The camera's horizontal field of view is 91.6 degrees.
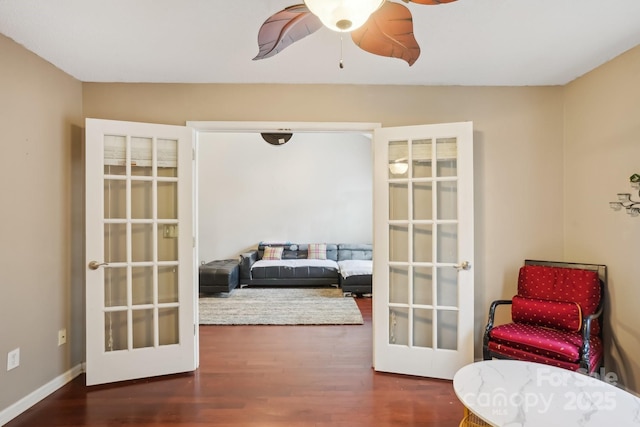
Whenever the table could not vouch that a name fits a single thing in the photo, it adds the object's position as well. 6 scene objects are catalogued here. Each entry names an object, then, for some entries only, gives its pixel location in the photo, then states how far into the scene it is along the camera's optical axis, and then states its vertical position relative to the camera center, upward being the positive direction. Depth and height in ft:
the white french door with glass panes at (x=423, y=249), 8.16 -1.00
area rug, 12.76 -4.44
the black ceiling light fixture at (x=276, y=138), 13.91 +3.40
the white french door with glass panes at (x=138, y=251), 7.77 -1.01
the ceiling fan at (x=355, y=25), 3.36 +2.53
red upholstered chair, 6.58 -2.52
